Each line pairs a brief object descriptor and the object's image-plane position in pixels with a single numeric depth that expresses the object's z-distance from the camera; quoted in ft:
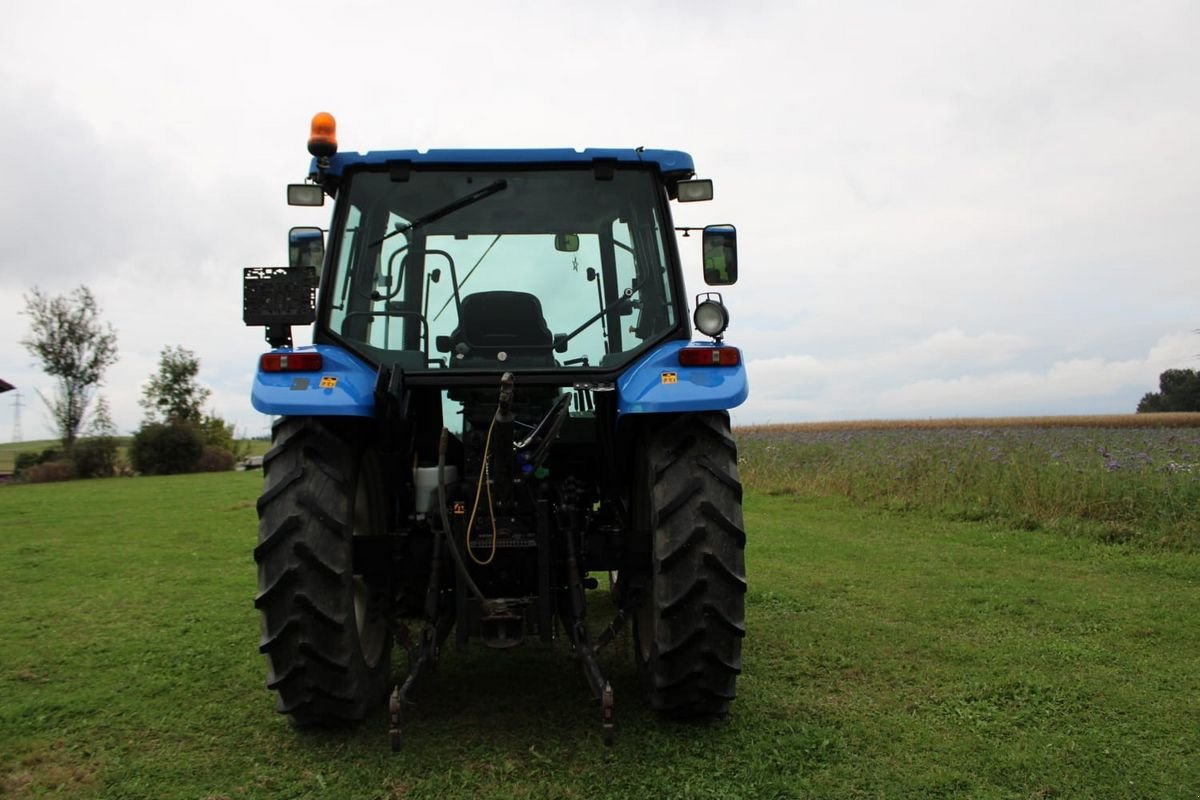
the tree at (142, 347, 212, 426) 121.29
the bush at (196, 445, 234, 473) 98.94
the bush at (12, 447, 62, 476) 93.50
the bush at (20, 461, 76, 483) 87.61
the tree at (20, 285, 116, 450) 102.58
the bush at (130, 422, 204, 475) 94.12
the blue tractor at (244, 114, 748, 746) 11.14
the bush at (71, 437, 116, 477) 90.89
